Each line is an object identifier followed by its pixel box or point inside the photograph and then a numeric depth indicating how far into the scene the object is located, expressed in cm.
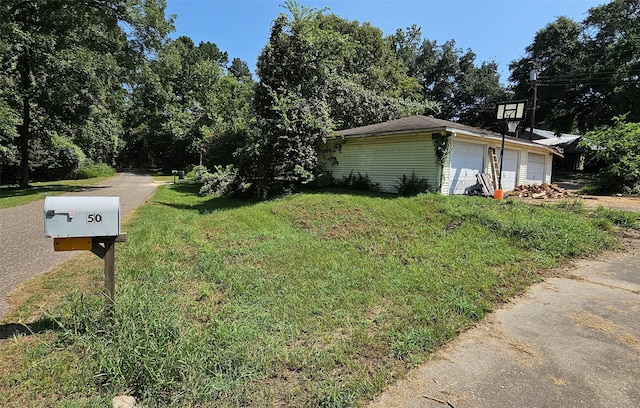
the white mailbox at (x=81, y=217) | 269
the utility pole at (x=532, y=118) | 2152
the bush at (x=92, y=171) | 2777
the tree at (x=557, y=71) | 2697
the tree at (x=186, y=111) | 1891
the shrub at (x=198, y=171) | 1989
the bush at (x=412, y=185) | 1112
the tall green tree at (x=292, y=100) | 1248
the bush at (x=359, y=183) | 1303
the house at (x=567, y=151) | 2897
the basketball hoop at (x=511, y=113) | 1109
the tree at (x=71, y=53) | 1497
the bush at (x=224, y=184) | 1460
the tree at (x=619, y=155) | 1275
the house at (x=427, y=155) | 1097
